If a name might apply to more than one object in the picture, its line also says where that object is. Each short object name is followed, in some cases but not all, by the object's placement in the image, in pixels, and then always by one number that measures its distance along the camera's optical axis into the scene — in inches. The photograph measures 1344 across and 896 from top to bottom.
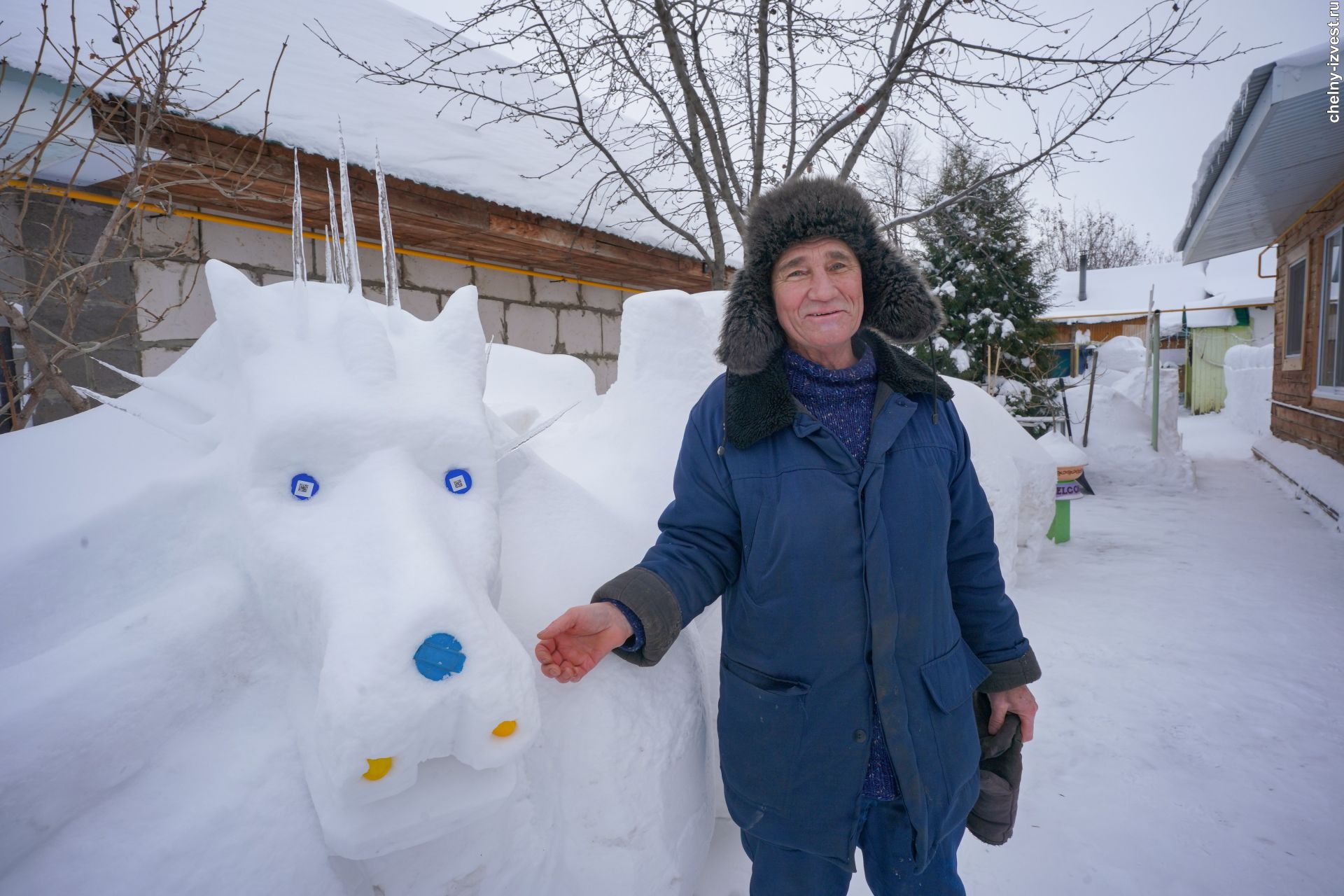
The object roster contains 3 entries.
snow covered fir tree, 388.5
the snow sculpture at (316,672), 41.6
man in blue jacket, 55.8
